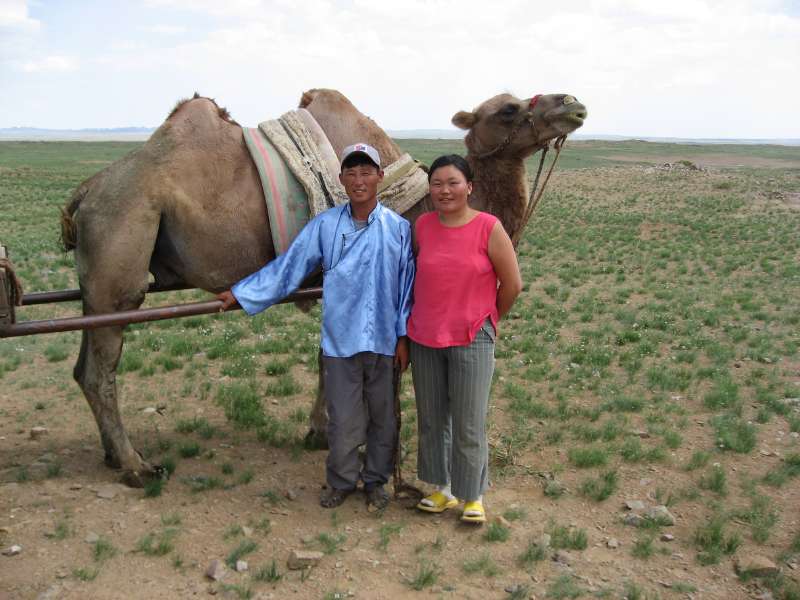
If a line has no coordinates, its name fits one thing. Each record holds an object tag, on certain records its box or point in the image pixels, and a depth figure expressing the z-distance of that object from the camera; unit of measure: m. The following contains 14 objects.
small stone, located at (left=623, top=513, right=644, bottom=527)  4.42
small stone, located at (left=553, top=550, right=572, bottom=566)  3.99
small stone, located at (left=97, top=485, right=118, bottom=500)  4.55
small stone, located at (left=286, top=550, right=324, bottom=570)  3.83
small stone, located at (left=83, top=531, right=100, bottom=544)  4.02
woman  3.85
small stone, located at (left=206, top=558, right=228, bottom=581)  3.72
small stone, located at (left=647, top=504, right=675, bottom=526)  4.43
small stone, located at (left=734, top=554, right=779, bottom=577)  3.90
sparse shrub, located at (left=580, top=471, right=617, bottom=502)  4.75
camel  4.41
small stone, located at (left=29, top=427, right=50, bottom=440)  5.54
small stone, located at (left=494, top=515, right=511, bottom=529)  4.32
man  4.13
